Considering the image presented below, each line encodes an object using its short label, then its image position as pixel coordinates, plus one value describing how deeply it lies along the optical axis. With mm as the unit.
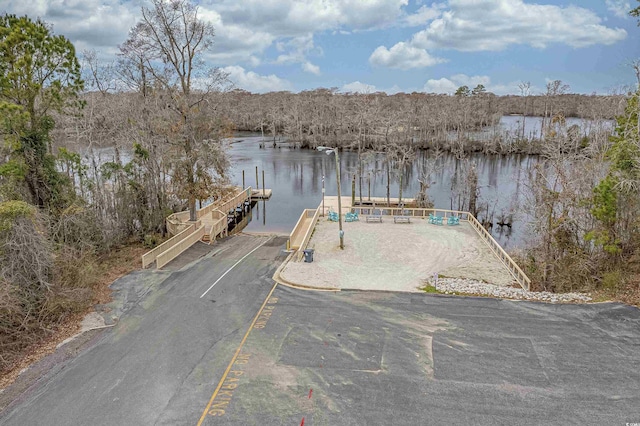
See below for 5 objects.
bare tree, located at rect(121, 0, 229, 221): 26578
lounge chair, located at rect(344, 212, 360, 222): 29344
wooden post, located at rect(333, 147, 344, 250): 23031
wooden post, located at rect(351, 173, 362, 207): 39500
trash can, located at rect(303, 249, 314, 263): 21073
